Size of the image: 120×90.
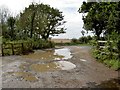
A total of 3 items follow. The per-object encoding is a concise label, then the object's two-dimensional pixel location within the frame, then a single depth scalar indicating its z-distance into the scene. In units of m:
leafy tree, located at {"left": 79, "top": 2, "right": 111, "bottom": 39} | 15.93
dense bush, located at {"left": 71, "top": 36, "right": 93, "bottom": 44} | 21.42
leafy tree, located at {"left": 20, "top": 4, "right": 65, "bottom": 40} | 16.17
